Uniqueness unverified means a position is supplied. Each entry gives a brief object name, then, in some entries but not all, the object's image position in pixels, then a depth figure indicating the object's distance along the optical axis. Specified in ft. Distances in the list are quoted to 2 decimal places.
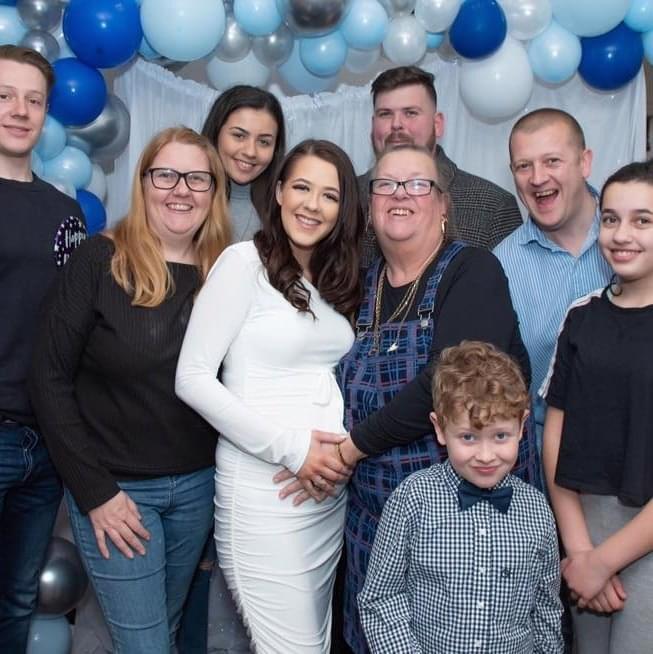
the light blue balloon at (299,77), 11.35
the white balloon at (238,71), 11.16
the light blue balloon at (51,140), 9.66
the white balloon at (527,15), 10.37
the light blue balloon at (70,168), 9.92
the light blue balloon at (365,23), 10.46
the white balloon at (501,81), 10.66
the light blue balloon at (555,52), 10.58
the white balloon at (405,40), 10.70
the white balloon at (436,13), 10.28
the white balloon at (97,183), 10.87
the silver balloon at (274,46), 10.81
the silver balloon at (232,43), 10.57
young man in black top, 6.68
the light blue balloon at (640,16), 10.30
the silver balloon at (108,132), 10.42
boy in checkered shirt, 5.37
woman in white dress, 6.08
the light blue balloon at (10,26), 9.38
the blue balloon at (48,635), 8.69
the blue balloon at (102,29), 9.49
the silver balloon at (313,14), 9.87
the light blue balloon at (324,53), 10.81
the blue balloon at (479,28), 10.23
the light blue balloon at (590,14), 10.02
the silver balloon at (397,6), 10.66
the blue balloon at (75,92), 9.68
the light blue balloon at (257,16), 10.14
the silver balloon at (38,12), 9.55
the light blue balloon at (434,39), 10.94
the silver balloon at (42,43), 9.61
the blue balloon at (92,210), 10.41
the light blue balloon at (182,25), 9.58
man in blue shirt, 7.51
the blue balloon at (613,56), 10.55
